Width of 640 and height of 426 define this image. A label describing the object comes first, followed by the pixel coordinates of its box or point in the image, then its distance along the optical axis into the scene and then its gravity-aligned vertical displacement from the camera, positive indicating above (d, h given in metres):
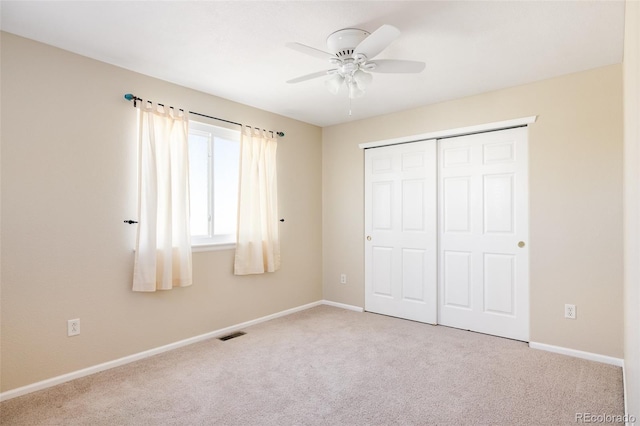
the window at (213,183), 3.53 +0.32
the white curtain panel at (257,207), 3.82 +0.08
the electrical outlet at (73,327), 2.61 -0.85
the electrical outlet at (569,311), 3.04 -0.84
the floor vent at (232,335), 3.51 -1.24
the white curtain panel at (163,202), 2.96 +0.10
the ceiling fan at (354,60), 2.13 +1.02
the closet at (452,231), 3.43 -0.19
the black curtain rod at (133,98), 2.92 +0.97
